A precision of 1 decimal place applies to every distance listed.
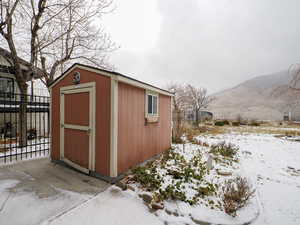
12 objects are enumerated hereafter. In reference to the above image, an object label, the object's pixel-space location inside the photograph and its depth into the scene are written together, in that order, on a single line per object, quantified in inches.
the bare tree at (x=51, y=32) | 211.5
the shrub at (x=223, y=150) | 213.9
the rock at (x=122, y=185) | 107.4
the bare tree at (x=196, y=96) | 732.2
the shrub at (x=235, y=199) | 86.4
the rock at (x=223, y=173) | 143.4
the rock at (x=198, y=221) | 79.7
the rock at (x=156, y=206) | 88.0
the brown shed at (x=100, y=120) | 113.6
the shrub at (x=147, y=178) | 110.6
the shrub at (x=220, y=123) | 679.3
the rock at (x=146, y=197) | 95.0
